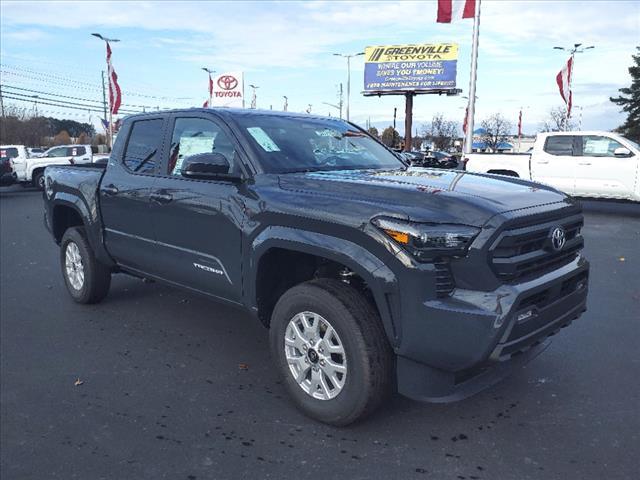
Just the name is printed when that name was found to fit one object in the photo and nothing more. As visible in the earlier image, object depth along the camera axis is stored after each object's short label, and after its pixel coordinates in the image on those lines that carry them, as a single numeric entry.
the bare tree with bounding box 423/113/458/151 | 72.94
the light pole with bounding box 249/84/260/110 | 48.13
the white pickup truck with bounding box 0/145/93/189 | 21.55
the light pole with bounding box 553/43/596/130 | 26.12
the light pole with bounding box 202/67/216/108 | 25.44
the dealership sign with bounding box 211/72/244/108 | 24.38
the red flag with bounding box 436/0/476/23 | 19.06
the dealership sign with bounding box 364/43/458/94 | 41.22
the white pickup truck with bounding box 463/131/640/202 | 12.12
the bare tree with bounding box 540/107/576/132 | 61.25
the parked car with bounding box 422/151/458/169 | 28.98
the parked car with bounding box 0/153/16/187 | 20.12
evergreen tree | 50.31
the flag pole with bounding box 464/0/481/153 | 19.14
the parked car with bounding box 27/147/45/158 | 22.30
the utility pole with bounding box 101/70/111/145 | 56.04
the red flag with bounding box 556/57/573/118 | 25.81
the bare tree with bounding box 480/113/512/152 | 64.88
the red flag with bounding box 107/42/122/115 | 24.67
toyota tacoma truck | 2.68
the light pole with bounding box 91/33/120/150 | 25.15
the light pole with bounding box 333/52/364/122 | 51.59
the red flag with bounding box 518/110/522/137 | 78.99
